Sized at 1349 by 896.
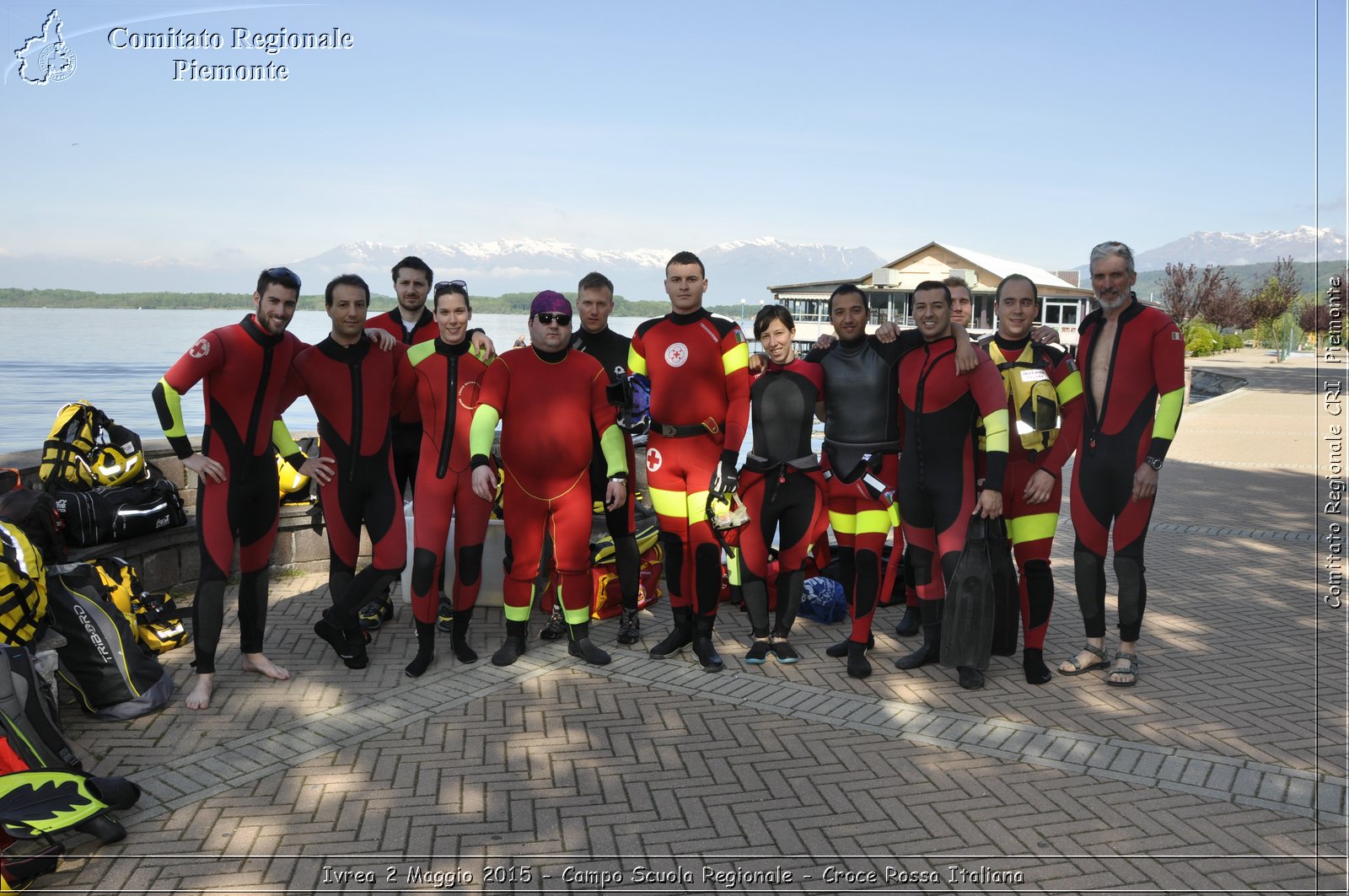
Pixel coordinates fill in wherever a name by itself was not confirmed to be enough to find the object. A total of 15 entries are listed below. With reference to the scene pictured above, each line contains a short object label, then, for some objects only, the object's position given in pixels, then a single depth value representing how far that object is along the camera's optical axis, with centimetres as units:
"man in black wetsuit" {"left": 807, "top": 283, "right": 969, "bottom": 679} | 529
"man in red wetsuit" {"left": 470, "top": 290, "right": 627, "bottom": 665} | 509
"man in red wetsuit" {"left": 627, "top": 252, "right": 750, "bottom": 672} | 525
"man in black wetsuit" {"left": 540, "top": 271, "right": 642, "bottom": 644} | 574
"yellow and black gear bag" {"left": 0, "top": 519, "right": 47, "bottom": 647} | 415
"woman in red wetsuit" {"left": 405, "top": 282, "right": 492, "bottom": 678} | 525
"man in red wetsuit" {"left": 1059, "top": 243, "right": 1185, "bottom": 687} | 491
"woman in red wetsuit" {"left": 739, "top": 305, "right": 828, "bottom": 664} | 518
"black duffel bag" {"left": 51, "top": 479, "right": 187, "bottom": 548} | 570
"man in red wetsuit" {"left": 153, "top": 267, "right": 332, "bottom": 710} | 462
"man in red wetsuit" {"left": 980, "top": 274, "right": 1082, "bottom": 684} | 506
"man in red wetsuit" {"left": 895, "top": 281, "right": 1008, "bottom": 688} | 488
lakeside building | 5700
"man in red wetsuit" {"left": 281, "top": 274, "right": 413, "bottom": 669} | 503
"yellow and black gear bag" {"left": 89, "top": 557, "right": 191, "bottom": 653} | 527
